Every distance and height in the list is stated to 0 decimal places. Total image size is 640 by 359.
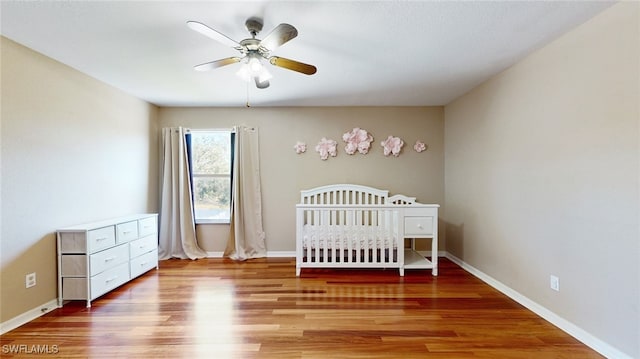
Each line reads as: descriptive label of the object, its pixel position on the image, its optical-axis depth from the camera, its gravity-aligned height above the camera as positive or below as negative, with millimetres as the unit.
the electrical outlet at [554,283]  2154 -821
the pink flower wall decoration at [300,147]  4125 +488
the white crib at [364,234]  3330 -660
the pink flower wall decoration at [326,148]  4113 +471
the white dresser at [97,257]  2477 -737
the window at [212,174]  4207 +92
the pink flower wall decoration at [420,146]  4102 +492
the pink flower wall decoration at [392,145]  4090 +508
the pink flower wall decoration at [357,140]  4105 +585
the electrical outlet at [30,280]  2240 -814
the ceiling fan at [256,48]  1682 +892
